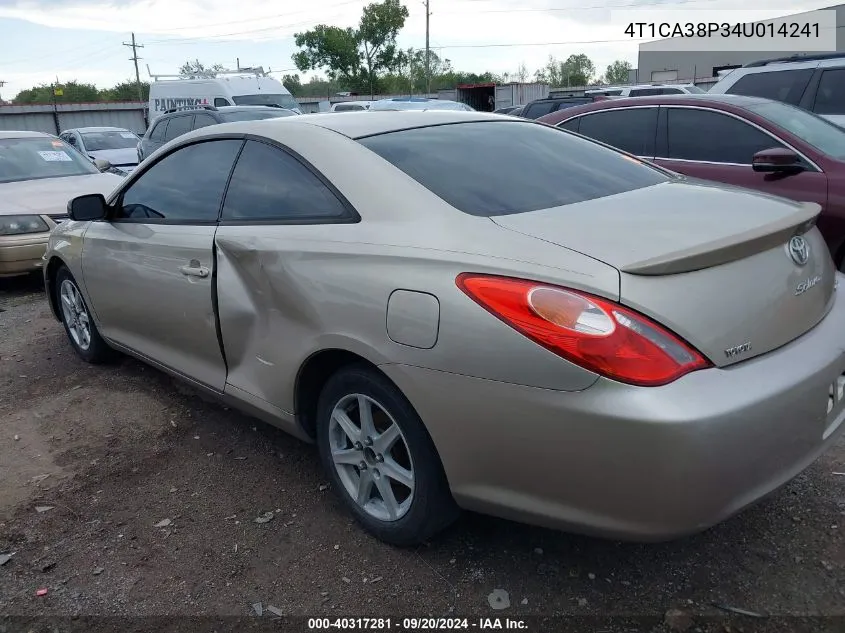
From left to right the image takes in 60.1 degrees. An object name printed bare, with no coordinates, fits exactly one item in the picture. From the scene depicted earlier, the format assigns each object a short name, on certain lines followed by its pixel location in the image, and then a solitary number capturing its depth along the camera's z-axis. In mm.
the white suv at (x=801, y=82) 7625
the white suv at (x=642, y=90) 16109
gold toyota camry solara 1966
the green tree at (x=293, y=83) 71456
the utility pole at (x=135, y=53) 65750
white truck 17422
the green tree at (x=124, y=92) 70562
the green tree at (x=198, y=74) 20419
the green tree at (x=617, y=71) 88062
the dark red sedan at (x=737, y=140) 4816
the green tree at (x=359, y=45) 59875
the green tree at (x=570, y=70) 82031
